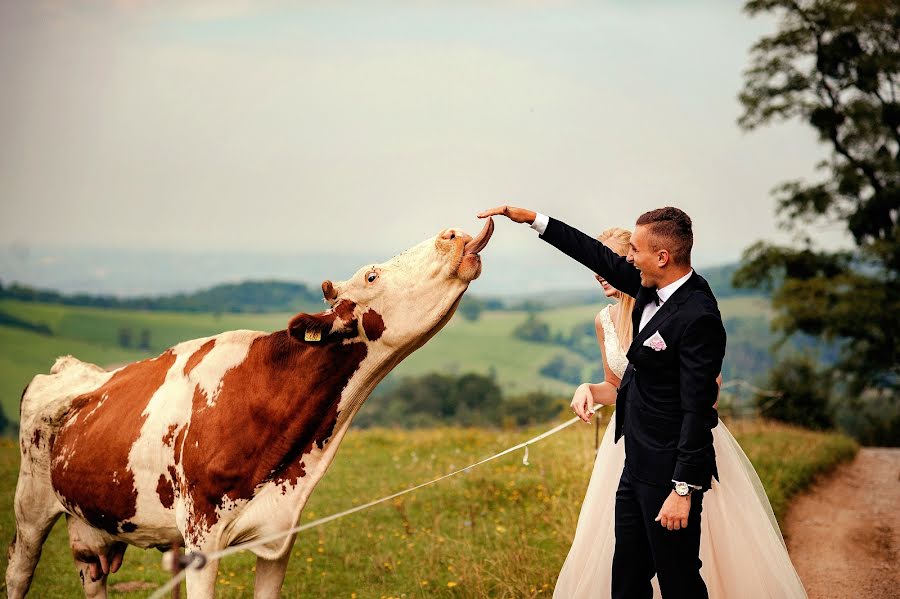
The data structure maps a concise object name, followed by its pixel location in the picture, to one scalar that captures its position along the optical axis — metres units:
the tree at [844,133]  25.77
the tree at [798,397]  19.91
